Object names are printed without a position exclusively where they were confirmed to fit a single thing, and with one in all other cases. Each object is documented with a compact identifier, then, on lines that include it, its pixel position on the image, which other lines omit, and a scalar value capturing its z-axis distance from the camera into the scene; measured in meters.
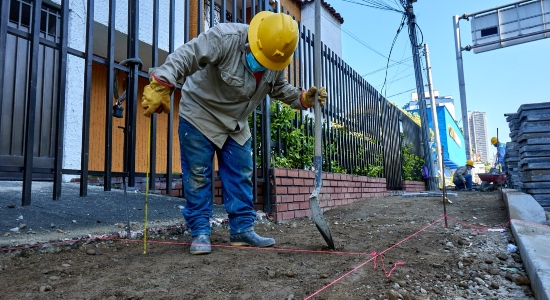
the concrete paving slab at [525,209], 3.43
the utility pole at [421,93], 11.09
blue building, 26.91
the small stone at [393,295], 1.65
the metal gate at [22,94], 4.43
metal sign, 12.61
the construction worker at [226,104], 2.33
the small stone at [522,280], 1.92
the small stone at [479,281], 1.95
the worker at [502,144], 12.24
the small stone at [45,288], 1.61
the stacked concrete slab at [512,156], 6.27
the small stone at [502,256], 2.41
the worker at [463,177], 13.15
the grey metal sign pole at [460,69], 14.51
